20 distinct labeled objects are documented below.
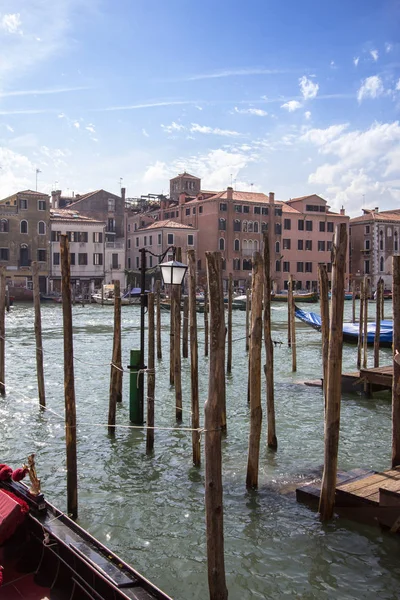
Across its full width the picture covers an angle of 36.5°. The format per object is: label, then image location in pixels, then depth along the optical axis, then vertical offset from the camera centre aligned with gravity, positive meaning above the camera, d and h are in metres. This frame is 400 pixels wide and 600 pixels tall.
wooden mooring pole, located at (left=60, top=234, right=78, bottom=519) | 4.57 -0.84
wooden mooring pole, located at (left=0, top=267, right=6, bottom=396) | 9.16 -0.79
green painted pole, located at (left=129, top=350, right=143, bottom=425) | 7.10 -1.31
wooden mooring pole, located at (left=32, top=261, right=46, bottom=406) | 8.20 -0.87
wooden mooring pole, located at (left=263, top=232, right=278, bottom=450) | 6.28 -0.80
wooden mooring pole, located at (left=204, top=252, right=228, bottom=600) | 3.12 -0.95
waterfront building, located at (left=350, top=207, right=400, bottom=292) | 46.62 +2.87
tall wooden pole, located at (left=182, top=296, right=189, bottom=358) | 13.53 -1.34
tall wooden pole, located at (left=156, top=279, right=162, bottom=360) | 13.46 -1.30
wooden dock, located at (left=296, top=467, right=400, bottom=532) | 4.32 -1.61
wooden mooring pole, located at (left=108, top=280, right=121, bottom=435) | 6.89 -0.94
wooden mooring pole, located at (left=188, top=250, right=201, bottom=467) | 5.89 -0.92
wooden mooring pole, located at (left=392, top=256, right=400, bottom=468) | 4.93 -1.01
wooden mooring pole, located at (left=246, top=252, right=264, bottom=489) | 5.13 -0.89
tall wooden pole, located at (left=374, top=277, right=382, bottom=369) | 10.82 -1.05
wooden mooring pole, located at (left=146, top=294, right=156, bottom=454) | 6.22 -1.15
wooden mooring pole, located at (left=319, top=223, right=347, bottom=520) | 4.34 -0.58
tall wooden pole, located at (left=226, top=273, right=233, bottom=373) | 11.77 -1.14
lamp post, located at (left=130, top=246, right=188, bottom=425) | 6.33 -0.01
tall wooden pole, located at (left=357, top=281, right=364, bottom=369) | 11.82 -0.94
